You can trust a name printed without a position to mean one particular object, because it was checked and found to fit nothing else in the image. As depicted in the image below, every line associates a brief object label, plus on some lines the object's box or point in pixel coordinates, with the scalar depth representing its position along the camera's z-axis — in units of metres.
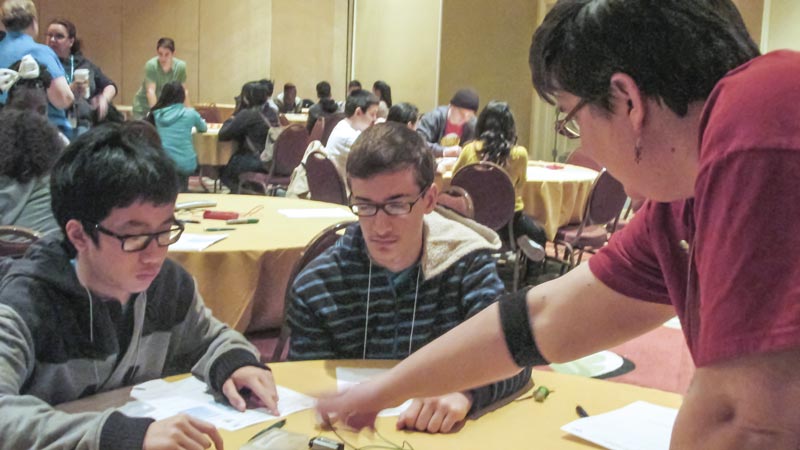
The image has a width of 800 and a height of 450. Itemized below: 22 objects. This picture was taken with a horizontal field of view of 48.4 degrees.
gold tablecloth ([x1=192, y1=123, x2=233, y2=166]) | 9.01
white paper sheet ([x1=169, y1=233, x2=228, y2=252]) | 3.29
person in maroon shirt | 0.77
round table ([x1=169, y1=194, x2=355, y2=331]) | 3.28
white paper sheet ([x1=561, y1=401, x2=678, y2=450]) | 1.56
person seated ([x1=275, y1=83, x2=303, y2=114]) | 13.09
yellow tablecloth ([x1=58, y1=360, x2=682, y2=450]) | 1.56
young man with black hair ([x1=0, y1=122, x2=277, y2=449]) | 1.70
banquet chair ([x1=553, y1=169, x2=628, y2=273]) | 5.47
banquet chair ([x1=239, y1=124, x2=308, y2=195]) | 8.05
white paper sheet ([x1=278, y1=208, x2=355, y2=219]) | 4.16
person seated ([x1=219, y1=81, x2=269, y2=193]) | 8.40
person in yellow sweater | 5.75
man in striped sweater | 2.16
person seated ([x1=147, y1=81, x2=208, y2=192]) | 8.16
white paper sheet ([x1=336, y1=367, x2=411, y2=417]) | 1.86
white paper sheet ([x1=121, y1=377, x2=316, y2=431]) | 1.65
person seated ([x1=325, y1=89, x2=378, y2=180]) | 6.82
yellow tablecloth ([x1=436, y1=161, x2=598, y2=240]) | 6.17
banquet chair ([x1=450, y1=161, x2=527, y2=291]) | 5.30
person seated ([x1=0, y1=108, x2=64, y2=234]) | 3.40
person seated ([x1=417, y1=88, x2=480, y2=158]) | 8.14
